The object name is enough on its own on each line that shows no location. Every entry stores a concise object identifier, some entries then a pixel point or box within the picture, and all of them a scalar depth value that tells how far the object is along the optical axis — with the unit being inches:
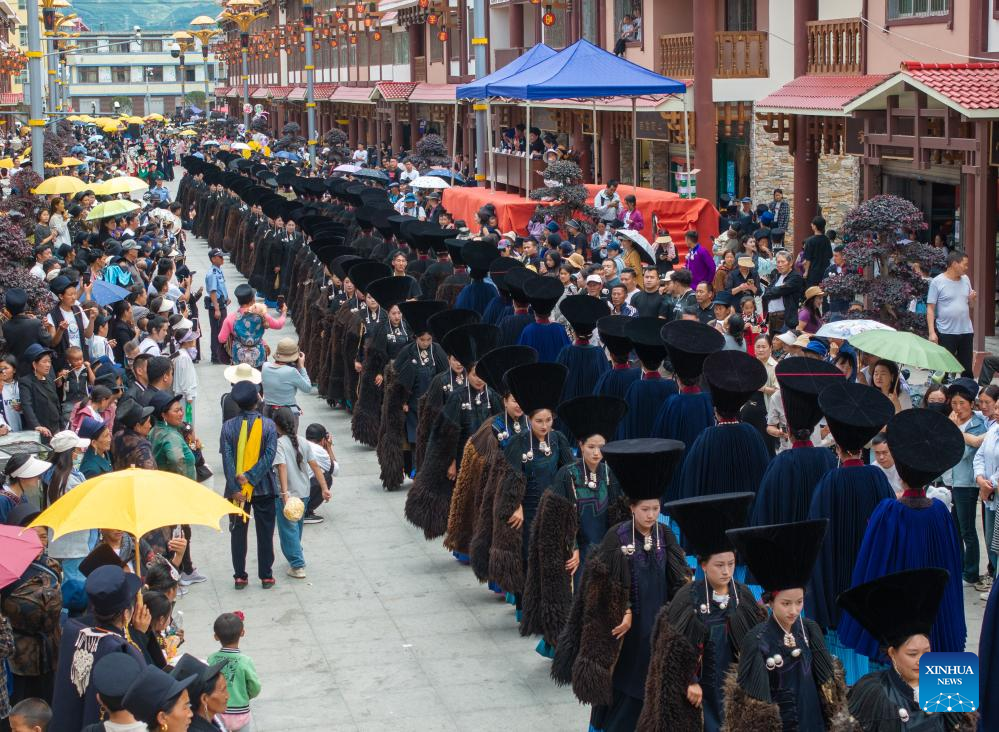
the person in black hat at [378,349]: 1049.4
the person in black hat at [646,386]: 817.4
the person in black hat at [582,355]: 921.2
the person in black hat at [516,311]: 1016.9
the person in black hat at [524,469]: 704.8
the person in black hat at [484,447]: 742.0
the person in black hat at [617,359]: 846.4
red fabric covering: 1659.1
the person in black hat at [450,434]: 847.0
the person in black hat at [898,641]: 421.2
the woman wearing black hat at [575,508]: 653.2
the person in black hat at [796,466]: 649.1
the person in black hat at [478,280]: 1168.9
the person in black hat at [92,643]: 494.0
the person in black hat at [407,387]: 966.5
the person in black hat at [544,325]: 980.4
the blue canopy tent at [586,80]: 1664.9
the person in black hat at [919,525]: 556.9
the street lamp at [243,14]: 3983.5
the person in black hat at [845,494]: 606.2
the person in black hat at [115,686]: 444.9
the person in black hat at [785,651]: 468.7
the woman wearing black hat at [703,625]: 508.8
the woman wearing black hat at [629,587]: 565.0
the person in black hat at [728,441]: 703.7
